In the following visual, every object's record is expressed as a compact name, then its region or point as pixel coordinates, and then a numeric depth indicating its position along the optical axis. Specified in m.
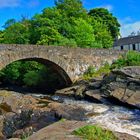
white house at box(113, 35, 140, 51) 33.87
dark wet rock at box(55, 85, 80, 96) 14.87
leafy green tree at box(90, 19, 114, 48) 25.32
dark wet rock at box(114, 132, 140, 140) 4.16
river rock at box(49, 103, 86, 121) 9.70
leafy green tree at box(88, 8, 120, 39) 30.90
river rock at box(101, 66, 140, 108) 11.84
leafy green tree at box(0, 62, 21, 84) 20.97
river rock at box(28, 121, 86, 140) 3.99
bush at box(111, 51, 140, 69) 17.17
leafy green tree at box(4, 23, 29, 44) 22.74
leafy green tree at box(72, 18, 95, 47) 21.83
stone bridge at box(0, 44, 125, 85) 14.83
